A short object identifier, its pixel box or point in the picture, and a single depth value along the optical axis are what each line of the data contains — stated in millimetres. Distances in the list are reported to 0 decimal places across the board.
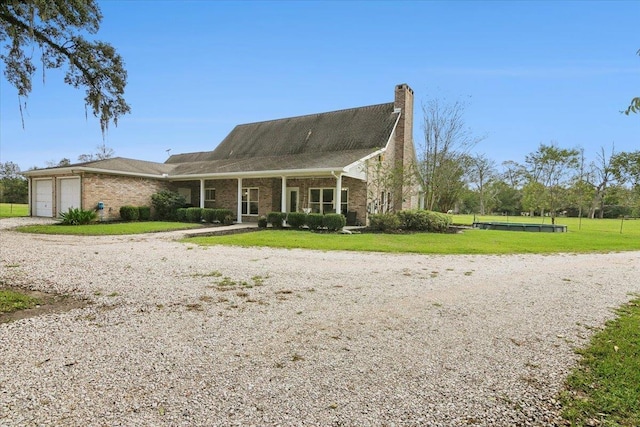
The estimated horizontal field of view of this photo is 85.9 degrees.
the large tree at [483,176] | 48094
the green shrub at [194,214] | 18859
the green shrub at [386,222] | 16062
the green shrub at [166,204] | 20562
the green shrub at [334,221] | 15164
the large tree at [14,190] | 45781
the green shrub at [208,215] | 18375
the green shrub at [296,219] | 15989
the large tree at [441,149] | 22109
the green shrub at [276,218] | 16594
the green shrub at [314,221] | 15508
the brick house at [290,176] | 18000
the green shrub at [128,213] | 19172
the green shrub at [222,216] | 18297
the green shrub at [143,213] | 19797
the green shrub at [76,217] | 16422
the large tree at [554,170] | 26556
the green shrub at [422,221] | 16936
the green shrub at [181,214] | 19328
